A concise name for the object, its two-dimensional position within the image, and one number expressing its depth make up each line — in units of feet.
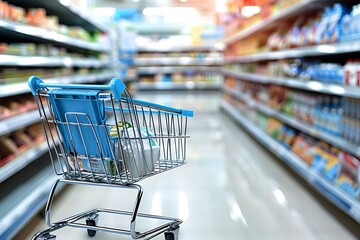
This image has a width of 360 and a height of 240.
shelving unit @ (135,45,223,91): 41.14
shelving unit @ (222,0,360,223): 8.05
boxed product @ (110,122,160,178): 5.70
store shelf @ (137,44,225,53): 40.65
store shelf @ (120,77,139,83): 30.72
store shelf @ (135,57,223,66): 40.98
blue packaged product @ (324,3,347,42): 9.13
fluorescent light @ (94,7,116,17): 47.71
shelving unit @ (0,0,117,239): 7.20
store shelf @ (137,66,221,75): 41.73
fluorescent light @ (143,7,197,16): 48.24
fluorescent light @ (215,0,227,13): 27.99
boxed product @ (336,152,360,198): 8.07
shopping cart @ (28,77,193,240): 5.58
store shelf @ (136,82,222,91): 41.42
